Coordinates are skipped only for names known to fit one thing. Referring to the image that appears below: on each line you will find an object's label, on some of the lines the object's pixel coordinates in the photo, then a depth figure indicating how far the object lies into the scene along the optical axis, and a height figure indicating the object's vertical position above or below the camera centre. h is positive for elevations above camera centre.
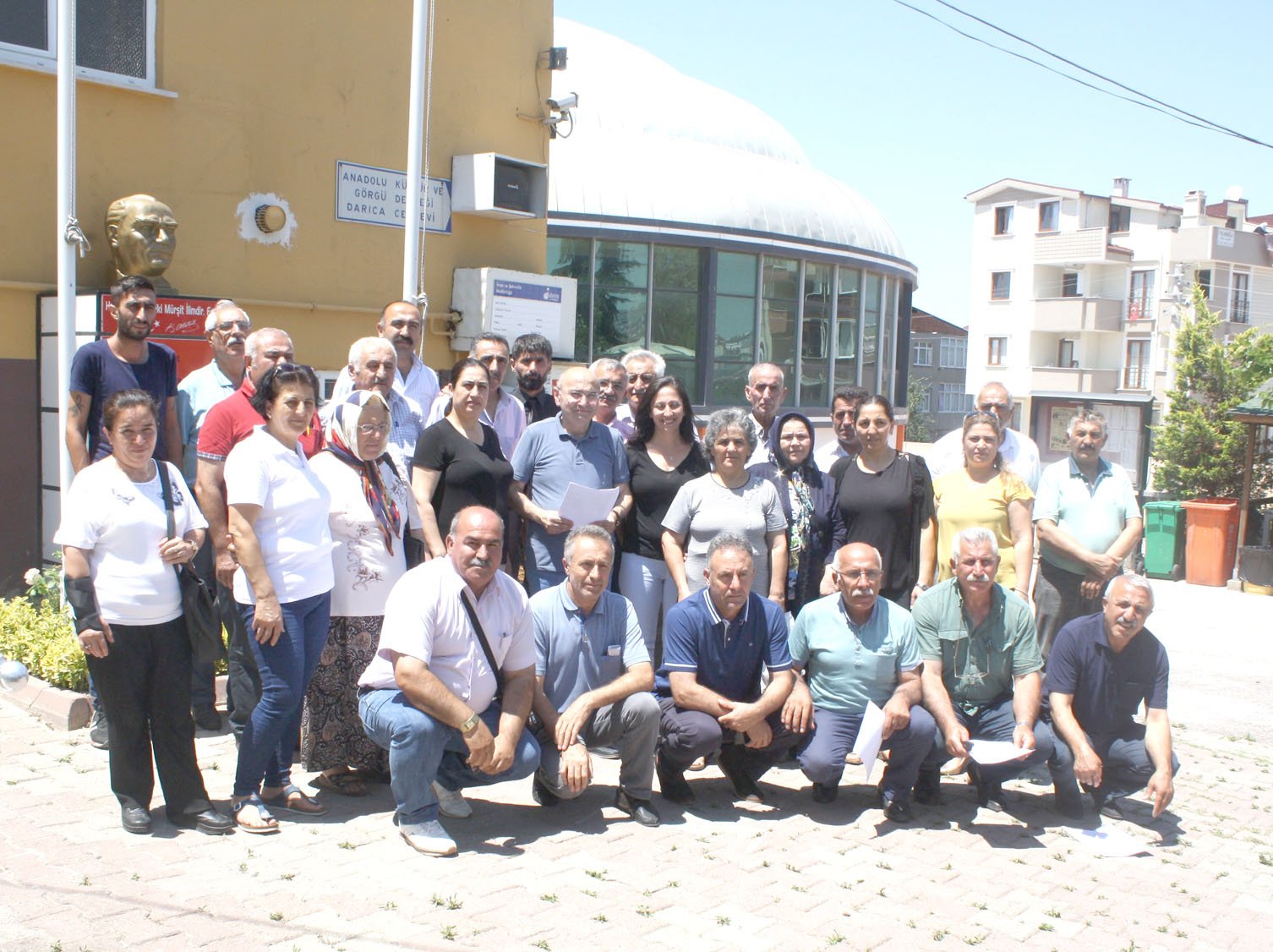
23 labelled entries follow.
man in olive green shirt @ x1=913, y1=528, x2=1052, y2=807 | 5.50 -1.22
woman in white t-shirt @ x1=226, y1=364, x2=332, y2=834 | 4.61 -0.75
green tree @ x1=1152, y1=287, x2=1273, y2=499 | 18.11 -0.12
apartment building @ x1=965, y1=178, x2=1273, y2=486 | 45.00 +4.66
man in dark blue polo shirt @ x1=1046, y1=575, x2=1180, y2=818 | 5.48 -1.42
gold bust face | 7.39 +0.82
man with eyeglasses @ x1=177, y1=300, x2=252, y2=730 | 5.98 -0.12
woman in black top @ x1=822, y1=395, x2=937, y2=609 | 6.21 -0.62
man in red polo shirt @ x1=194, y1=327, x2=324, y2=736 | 4.77 -0.55
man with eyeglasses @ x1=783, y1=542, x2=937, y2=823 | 5.35 -1.34
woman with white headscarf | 5.02 -0.86
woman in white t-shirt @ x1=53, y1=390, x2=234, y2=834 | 4.39 -0.90
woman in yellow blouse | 6.30 -0.60
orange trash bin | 14.72 -1.75
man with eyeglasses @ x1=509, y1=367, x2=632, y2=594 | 6.11 -0.45
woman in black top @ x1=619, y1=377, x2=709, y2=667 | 6.29 -0.55
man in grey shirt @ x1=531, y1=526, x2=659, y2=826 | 5.06 -1.30
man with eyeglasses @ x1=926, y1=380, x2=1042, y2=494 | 7.09 -0.33
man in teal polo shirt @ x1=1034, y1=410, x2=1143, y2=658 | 6.66 -0.72
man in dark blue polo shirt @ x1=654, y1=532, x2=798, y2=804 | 5.26 -1.33
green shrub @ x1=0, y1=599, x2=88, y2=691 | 6.11 -1.50
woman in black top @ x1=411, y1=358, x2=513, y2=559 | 5.66 -0.42
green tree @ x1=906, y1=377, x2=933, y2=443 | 56.03 -1.25
